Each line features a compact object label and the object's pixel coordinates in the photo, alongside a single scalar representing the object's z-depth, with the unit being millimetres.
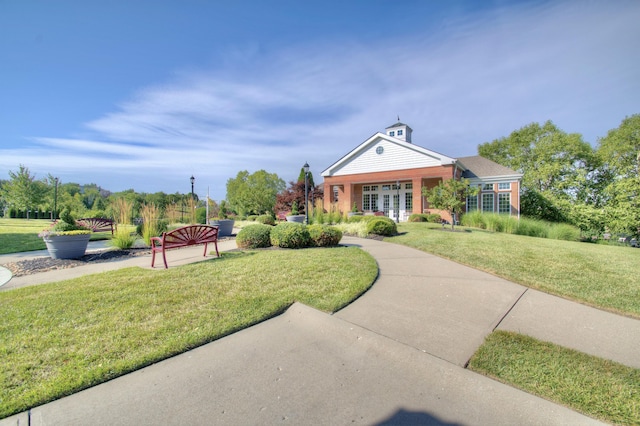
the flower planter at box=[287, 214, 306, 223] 15119
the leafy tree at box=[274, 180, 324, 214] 26178
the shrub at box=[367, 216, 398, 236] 10531
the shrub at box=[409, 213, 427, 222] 18764
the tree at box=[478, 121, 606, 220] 21562
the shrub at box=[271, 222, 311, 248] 7797
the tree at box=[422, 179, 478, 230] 13539
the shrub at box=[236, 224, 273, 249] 8047
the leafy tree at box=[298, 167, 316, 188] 25781
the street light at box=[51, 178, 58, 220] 28794
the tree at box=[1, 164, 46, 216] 25297
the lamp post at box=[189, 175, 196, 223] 12602
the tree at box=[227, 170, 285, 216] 33812
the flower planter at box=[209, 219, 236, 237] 12555
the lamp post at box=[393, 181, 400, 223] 22670
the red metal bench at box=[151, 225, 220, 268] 6066
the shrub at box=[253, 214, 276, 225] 17081
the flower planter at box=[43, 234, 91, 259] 7207
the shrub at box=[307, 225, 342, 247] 8109
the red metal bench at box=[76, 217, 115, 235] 11706
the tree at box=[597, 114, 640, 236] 15594
